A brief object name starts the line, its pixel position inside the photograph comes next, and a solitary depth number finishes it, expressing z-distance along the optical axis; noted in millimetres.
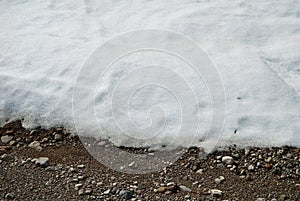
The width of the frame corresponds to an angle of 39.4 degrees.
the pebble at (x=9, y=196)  3369
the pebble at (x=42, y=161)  3648
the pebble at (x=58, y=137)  3908
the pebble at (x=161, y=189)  3342
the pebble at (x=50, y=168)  3596
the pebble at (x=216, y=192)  3283
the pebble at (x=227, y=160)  3561
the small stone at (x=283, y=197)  3232
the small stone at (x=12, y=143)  3914
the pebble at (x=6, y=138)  3950
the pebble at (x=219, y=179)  3404
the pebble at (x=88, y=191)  3361
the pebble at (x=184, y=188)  3338
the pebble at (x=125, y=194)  3305
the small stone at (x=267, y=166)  3505
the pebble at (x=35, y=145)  3840
